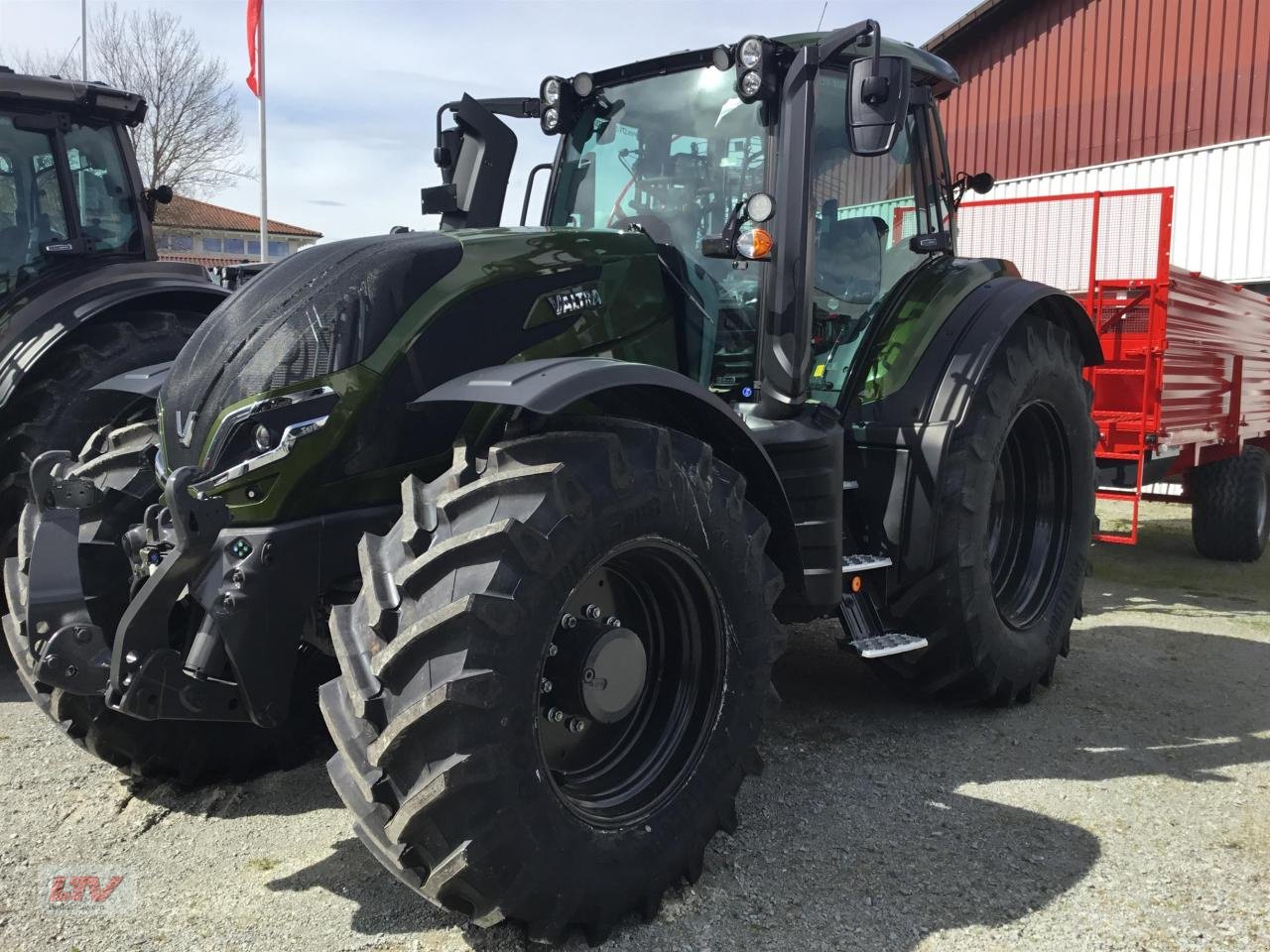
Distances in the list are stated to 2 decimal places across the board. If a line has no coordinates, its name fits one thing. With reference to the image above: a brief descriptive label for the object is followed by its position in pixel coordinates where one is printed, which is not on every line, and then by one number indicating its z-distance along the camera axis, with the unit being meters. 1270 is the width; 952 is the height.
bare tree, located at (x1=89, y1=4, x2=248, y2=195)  25.22
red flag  18.25
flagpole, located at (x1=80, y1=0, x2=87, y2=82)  18.34
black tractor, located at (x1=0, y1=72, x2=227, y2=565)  5.16
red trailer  7.11
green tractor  2.50
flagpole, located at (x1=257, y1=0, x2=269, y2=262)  18.27
